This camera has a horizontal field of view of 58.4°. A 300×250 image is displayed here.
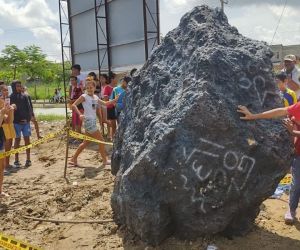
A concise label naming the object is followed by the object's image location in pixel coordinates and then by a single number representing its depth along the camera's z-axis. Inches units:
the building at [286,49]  1111.7
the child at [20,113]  196.1
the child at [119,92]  209.2
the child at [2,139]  141.7
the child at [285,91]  144.2
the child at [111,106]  234.7
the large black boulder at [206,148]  93.3
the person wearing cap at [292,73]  169.8
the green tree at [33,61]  801.9
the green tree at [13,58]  770.2
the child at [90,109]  182.8
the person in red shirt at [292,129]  93.8
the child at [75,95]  243.5
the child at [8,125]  170.2
